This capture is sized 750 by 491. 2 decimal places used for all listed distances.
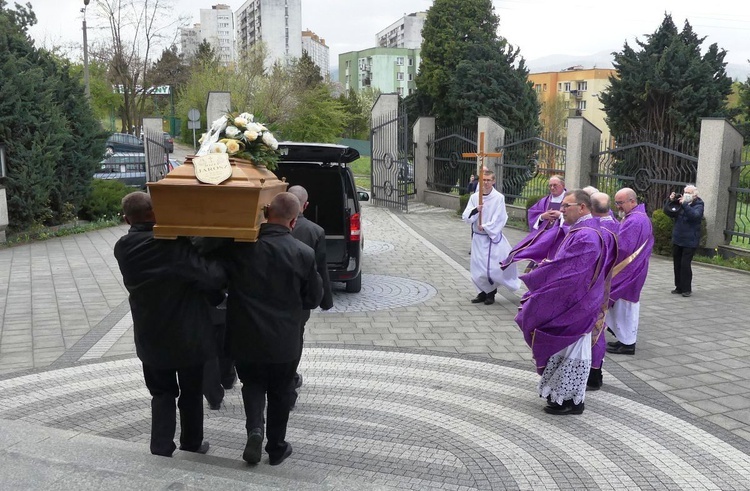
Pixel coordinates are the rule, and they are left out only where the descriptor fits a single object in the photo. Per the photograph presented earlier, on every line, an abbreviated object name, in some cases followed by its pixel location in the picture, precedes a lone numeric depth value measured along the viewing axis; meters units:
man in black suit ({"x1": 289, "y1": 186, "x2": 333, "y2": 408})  5.77
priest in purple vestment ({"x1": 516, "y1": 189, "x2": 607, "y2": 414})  5.43
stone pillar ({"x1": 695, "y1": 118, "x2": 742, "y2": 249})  12.70
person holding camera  9.99
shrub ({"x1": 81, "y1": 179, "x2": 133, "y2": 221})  18.84
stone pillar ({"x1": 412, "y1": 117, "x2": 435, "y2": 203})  25.02
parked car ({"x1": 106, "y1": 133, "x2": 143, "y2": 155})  30.92
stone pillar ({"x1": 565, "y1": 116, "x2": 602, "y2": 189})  16.08
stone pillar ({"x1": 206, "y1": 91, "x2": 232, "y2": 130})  21.67
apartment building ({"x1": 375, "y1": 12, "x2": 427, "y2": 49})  114.38
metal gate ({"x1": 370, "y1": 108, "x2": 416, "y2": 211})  23.11
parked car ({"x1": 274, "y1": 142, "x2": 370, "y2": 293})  9.31
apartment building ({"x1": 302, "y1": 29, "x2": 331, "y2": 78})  128.25
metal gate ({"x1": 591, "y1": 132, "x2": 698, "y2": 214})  13.97
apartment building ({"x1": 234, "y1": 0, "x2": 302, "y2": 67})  104.56
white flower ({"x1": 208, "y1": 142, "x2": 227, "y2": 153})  4.45
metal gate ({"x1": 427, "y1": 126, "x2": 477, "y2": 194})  22.21
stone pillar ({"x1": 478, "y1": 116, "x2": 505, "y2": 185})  19.89
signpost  25.92
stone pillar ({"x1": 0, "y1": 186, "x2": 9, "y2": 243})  14.66
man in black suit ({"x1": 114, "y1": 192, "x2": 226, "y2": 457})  4.22
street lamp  30.36
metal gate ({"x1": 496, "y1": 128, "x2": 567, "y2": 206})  18.07
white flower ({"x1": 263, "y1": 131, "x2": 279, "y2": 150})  4.74
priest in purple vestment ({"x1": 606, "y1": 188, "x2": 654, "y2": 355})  7.06
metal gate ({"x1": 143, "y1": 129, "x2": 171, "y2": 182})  21.92
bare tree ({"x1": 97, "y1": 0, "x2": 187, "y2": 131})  41.39
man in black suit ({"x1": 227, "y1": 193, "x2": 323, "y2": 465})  4.28
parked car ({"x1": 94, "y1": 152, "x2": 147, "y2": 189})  24.34
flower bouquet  4.63
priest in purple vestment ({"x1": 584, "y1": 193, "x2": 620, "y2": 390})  5.65
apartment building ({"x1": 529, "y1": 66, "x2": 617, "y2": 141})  78.31
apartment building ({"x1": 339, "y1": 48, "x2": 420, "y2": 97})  103.81
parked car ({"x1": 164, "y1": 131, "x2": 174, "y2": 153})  21.06
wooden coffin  4.09
